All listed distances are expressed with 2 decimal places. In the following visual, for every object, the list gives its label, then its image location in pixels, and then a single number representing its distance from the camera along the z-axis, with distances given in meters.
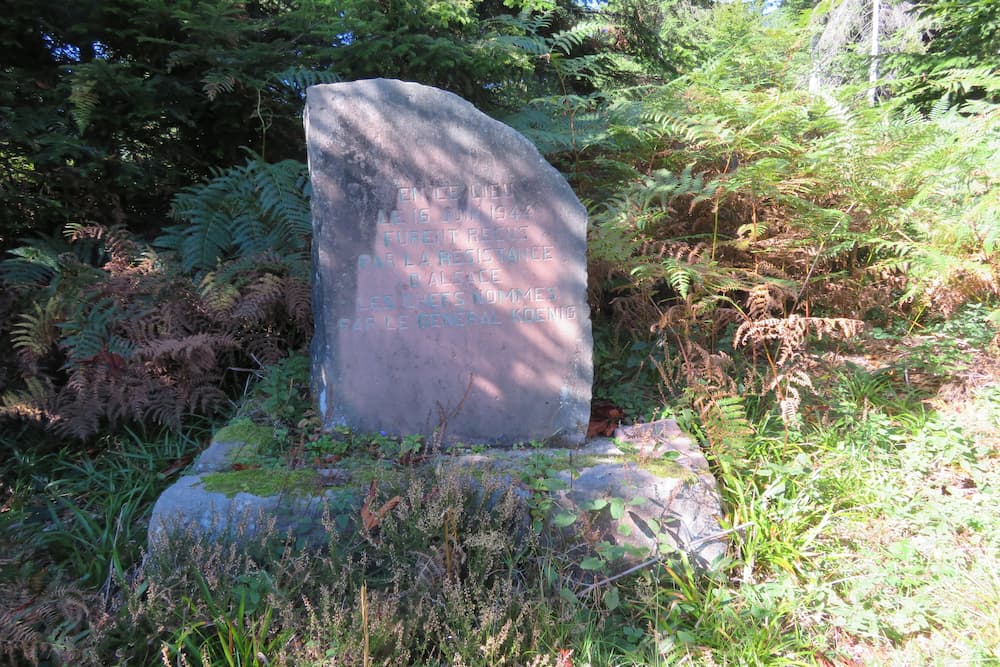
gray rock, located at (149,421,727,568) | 2.25
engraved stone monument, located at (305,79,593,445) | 2.76
